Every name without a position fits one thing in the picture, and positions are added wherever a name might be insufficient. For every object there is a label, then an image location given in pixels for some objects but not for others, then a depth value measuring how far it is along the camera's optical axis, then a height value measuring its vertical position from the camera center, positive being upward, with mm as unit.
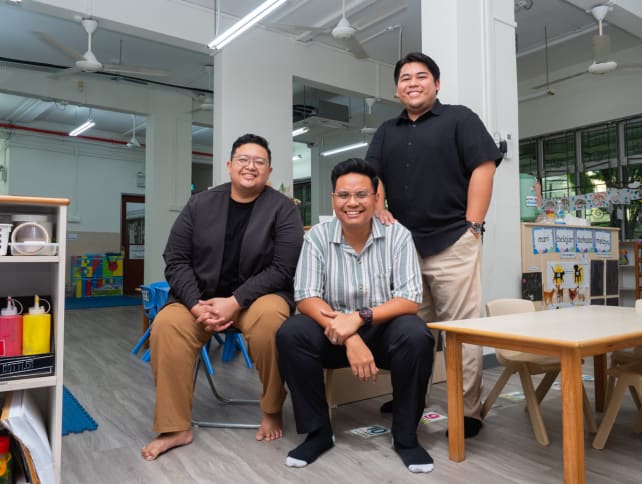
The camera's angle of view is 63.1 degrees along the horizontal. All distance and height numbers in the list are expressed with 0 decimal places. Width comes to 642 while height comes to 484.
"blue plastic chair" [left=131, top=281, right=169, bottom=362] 3806 -291
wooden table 1465 -249
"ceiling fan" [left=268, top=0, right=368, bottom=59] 4551 +2037
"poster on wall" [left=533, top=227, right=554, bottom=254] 3656 +139
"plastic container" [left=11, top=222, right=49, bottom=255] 1547 +73
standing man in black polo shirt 2189 +291
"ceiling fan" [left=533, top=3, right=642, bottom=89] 5203 +2073
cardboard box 2602 -655
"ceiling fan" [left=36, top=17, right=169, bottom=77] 4695 +2017
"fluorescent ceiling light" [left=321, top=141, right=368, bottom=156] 9992 +2216
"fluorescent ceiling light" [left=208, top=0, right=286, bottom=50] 3996 +1961
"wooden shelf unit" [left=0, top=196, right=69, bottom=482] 1526 -91
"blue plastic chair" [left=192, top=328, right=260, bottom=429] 2232 -697
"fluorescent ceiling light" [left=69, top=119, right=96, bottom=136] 8703 +2320
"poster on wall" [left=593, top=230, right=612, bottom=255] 4145 +141
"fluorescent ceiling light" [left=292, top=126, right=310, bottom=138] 8242 +2114
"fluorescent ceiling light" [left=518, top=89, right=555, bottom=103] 6457 +2087
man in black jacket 1989 -87
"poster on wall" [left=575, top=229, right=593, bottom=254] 3957 +143
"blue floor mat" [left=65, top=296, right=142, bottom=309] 8219 -675
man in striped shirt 1839 -212
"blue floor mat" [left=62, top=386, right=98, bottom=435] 2229 -709
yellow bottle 1562 -210
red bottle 1519 -204
